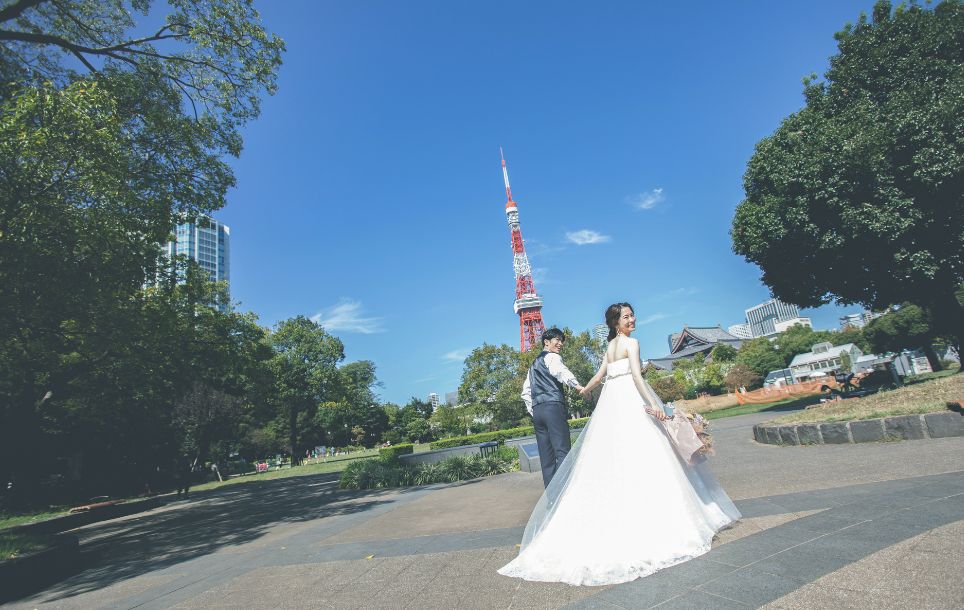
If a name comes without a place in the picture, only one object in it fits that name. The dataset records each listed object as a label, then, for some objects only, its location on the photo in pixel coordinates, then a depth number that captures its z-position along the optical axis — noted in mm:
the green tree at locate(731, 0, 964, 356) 13953
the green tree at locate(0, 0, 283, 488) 8734
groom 4969
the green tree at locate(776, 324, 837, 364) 52875
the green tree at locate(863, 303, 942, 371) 30141
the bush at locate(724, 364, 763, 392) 42125
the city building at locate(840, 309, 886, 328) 147675
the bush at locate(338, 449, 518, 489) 12469
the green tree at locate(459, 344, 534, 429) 41969
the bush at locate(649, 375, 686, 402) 39656
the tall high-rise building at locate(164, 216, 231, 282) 158375
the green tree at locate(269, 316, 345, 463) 40719
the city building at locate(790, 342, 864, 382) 41281
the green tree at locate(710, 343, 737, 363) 53000
